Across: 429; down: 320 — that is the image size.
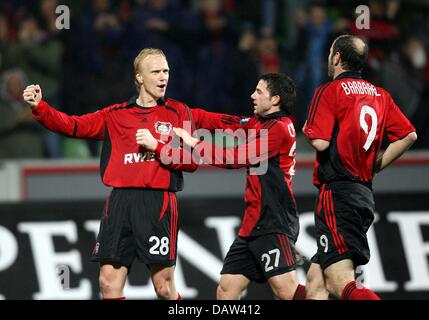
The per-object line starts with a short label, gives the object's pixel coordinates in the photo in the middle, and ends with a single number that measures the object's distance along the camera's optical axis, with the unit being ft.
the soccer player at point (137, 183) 51.67
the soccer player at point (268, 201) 51.96
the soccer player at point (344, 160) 49.34
